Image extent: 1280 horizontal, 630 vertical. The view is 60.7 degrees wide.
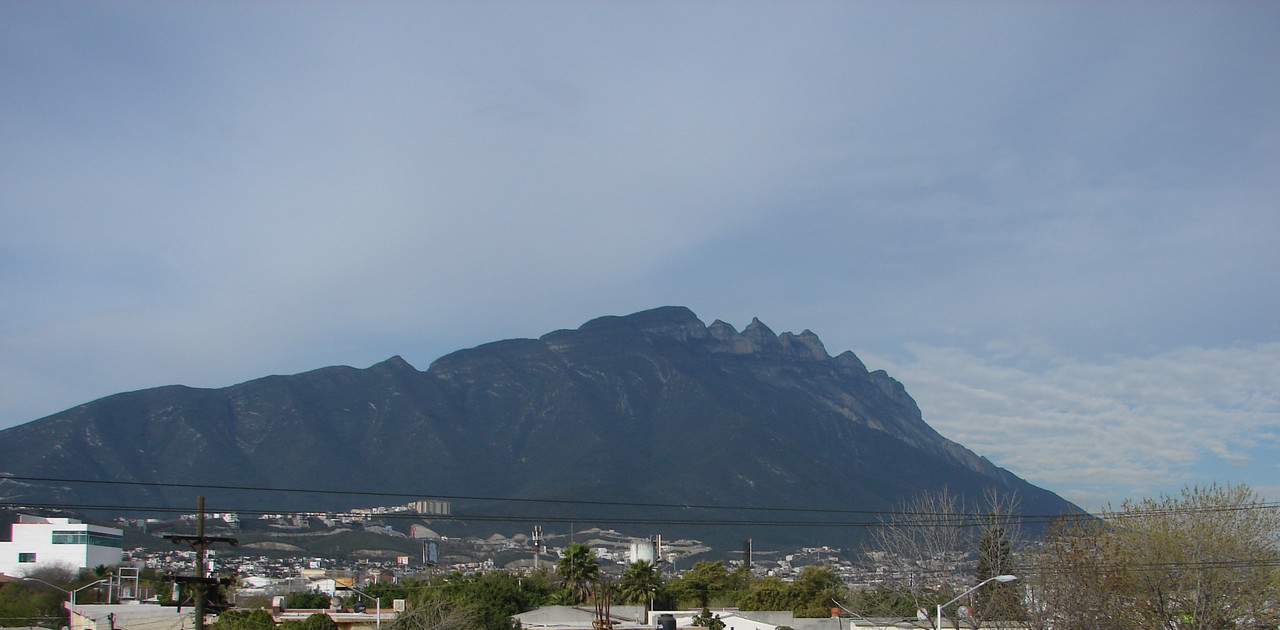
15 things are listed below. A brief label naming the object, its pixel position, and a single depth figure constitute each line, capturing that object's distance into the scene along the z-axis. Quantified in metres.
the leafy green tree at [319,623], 57.81
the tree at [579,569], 91.79
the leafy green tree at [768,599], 99.75
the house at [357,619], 66.75
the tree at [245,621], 55.53
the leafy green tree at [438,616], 58.88
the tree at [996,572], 52.81
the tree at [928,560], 65.56
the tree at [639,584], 88.69
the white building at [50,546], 148.88
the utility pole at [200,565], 32.56
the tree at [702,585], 112.62
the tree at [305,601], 100.06
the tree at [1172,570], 48.59
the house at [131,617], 66.62
